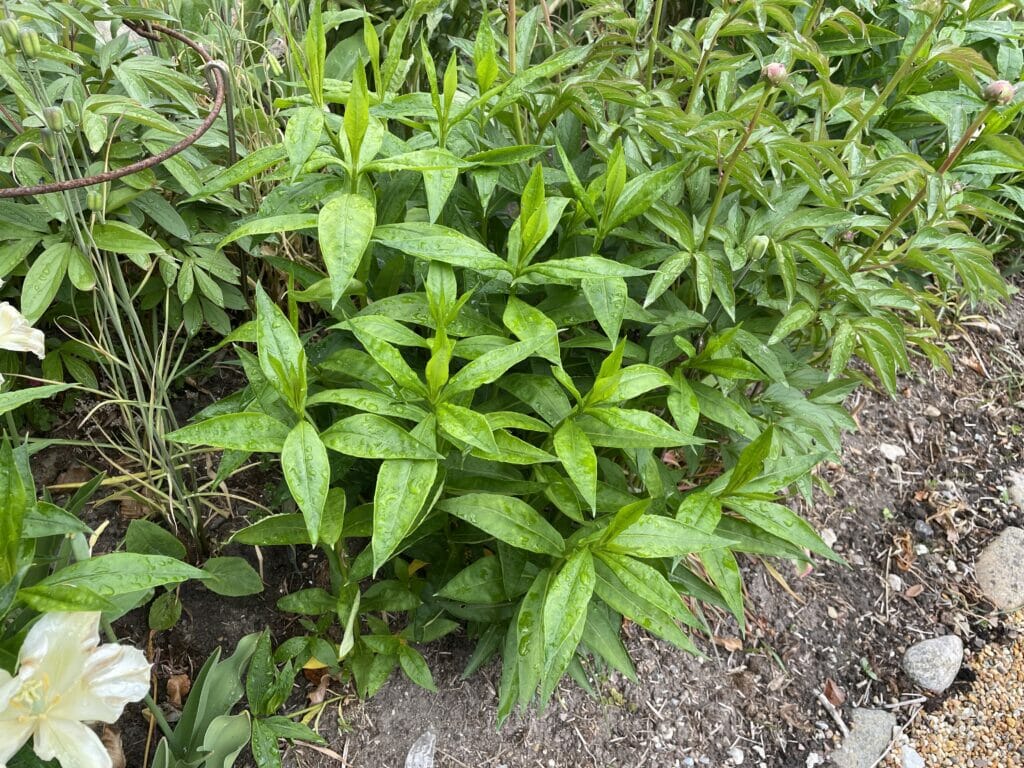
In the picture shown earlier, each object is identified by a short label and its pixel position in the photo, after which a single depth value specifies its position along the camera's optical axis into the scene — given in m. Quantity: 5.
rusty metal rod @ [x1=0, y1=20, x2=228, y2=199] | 1.01
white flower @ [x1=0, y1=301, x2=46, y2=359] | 0.98
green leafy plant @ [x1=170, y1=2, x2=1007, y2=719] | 1.12
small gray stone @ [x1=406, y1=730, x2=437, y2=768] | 1.52
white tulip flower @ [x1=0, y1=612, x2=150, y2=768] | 0.79
